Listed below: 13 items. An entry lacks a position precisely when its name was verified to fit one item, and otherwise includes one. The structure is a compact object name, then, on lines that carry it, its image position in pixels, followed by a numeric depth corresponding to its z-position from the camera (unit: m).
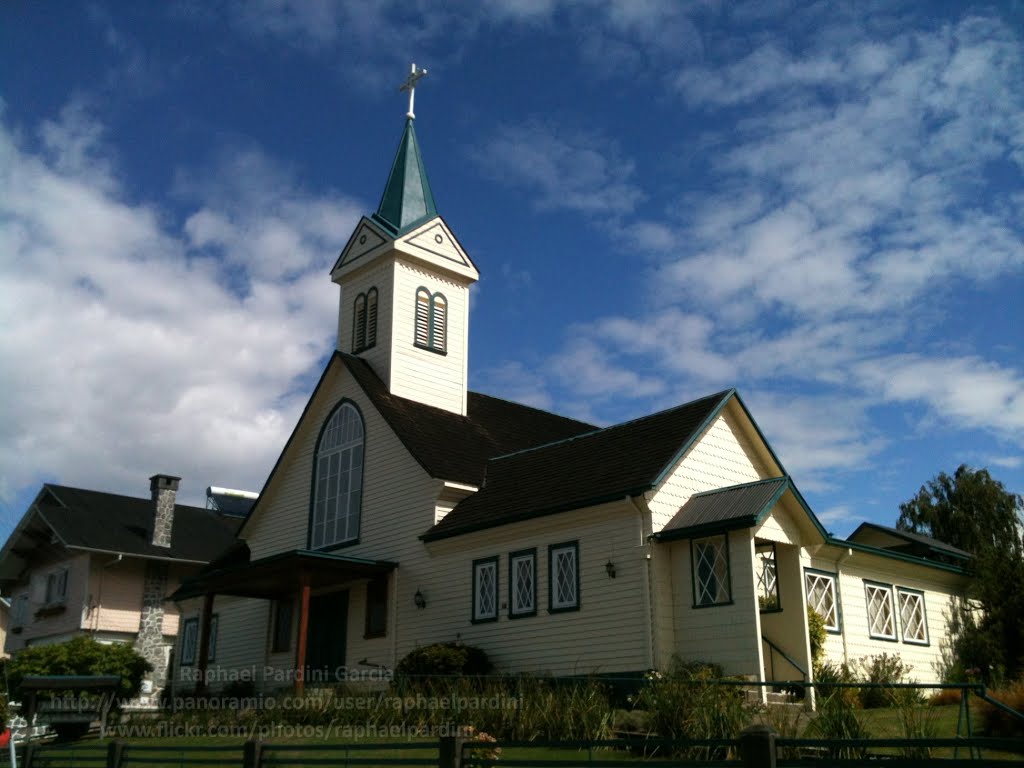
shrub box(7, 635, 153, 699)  26.42
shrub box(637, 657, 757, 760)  12.87
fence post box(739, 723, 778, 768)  7.68
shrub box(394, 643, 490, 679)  21.23
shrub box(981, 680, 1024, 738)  12.88
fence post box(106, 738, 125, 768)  14.38
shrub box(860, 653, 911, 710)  19.78
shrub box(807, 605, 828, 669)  20.52
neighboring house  37.44
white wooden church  19.83
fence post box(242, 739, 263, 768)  12.08
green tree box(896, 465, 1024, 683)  23.47
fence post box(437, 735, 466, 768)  9.99
